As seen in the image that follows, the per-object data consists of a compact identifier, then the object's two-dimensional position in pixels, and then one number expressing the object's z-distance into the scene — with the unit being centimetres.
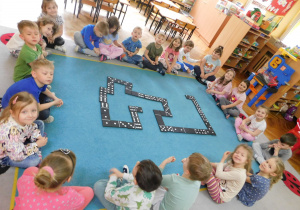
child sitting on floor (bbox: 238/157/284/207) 232
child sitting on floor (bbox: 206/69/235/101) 419
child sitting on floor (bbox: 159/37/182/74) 424
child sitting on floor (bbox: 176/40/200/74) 455
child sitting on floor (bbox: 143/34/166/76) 430
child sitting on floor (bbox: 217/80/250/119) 407
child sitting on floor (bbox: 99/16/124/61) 366
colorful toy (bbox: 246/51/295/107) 482
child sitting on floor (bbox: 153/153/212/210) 171
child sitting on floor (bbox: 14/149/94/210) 119
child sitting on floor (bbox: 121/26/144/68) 421
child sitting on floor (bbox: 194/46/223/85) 486
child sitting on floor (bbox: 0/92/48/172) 157
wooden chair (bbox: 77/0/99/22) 523
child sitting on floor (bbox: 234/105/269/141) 344
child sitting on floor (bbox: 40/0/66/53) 332
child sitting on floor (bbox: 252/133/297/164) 313
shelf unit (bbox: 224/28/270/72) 620
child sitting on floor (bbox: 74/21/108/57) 346
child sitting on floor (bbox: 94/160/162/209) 150
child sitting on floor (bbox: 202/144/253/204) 224
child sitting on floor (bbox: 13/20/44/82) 242
